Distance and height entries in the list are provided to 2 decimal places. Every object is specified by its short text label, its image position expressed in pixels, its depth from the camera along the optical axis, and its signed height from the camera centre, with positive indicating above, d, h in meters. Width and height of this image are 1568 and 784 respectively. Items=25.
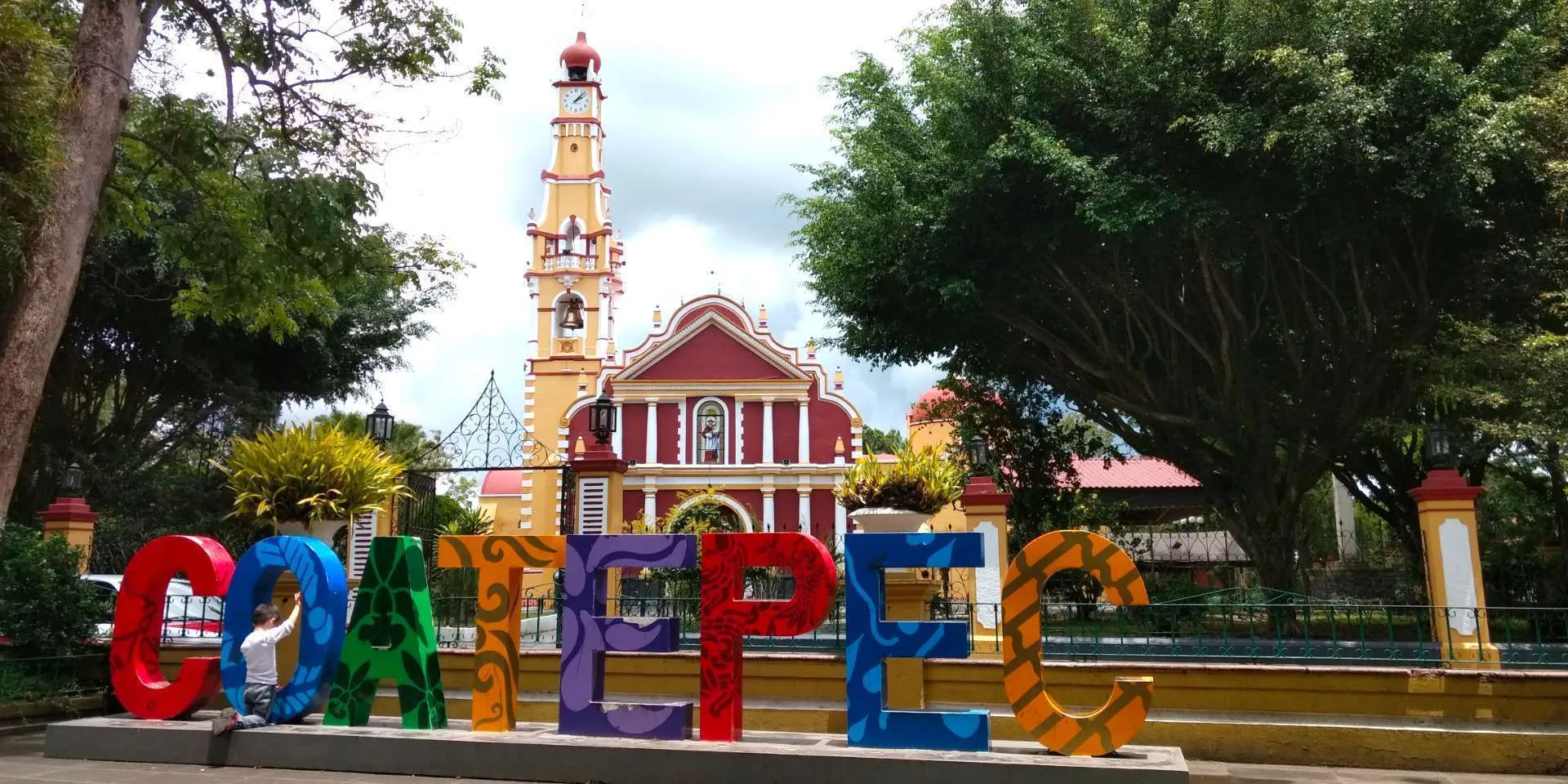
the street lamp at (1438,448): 10.52 +1.14
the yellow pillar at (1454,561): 9.61 -0.05
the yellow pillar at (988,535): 10.21 +0.26
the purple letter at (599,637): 7.11 -0.52
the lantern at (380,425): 12.75 +1.77
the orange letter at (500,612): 7.48 -0.35
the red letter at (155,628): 7.99 -0.49
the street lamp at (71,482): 13.98 +1.18
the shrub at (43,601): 9.73 -0.32
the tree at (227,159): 9.07 +4.22
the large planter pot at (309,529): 10.01 +0.36
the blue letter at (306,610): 7.61 -0.35
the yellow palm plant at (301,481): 9.91 +0.83
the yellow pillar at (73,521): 13.05 +0.60
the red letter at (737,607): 6.86 -0.30
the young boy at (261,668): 7.62 -0.77
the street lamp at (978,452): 12.09 +1.29
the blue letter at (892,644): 6.68 -0.55
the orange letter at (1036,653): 6.36 -0.61
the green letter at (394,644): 7.56 -0.59
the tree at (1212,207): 12.03 +4.61
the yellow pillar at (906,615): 9.02 -0.48
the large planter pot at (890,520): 8.88 +0.36
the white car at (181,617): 10.91 -0.62
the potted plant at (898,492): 8.92 +0.61
